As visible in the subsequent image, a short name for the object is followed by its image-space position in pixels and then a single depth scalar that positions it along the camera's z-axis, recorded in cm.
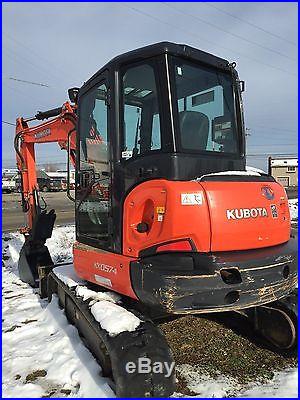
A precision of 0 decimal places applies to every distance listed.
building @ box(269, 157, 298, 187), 5804
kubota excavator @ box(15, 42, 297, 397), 324
